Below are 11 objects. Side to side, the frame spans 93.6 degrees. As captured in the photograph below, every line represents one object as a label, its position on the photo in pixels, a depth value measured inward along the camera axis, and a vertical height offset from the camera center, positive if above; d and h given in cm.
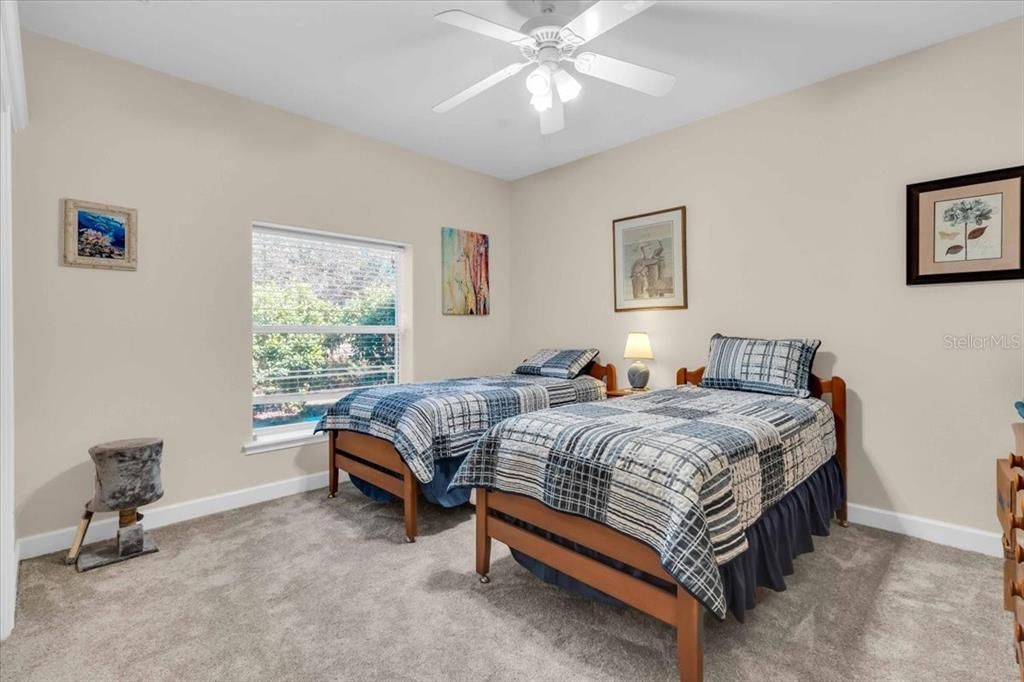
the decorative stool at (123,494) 228 -75
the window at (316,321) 335 +13
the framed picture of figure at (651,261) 359 +58
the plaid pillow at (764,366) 270 -19
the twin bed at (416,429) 254 -53
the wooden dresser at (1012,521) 117 -58
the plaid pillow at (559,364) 384 -23
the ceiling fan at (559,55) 182 +121
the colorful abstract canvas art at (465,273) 431 +59
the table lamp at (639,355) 357 -14
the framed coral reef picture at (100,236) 250 +56
